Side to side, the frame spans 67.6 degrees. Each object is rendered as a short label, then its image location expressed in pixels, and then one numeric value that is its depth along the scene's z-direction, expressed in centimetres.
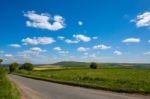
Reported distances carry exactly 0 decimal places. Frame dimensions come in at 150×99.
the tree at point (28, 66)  5885
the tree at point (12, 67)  6769
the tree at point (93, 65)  5612
